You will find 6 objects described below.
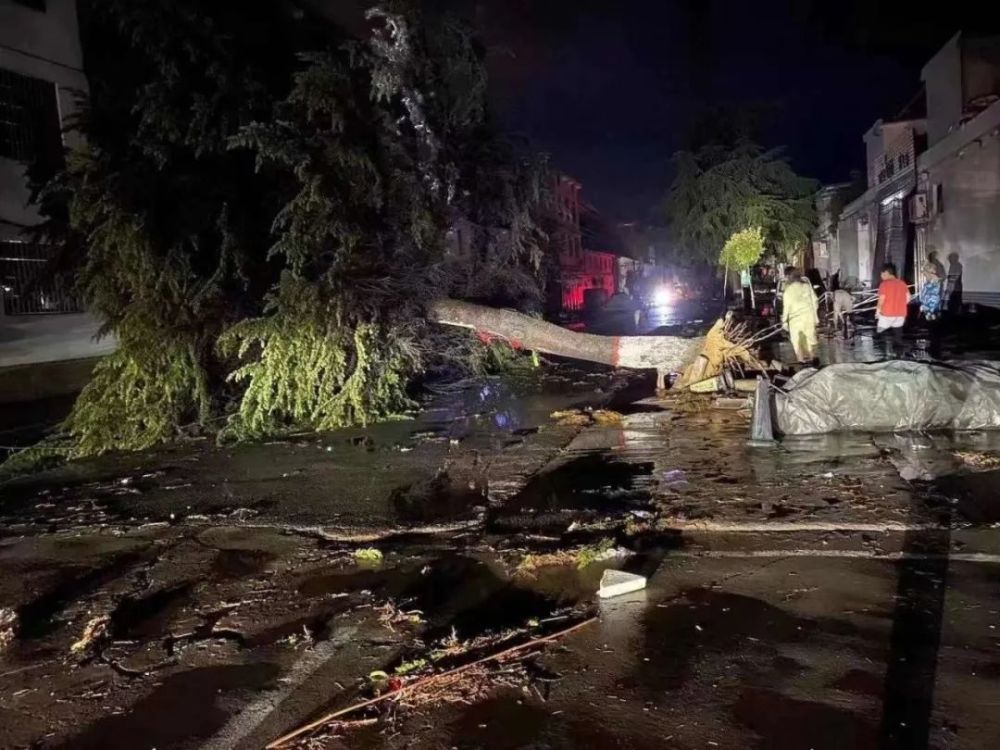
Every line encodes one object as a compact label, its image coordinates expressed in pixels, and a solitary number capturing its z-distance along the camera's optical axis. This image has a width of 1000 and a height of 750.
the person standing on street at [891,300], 13.89
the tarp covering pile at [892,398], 8.06
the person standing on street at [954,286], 18.59
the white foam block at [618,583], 4.40
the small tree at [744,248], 29.61
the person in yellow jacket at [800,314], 12.82
